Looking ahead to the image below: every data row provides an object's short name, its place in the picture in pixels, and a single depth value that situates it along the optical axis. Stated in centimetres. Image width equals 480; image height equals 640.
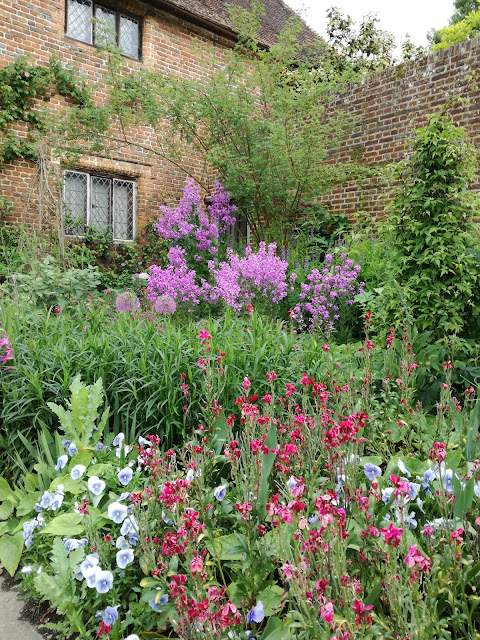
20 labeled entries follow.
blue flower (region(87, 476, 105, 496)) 216
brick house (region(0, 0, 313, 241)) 841
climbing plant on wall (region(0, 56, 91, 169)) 812
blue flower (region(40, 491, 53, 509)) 217
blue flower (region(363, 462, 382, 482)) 181
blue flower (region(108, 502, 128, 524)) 191
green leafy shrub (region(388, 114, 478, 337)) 375
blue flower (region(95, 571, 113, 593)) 167
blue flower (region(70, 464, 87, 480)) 223
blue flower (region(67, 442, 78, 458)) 247
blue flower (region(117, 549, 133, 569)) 177
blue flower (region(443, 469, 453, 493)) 181
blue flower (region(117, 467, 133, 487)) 215
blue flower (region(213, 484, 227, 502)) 198
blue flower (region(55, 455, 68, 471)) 234
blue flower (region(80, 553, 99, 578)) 172
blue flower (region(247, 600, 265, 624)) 153
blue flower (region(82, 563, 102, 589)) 168
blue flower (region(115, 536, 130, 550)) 187
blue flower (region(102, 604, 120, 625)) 162
